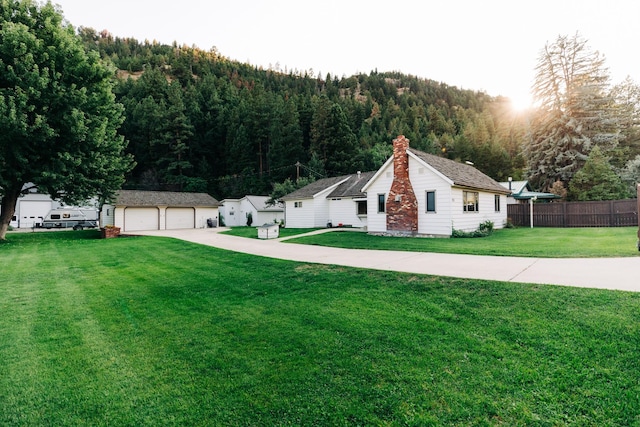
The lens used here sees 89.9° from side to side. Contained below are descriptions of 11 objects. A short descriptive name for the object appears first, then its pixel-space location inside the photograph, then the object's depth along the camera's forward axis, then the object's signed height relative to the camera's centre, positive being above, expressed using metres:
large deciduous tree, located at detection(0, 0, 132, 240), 17.16 +6.51
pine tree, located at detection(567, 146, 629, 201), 24.83 +2.50
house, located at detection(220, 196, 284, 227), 35.72 +0.88
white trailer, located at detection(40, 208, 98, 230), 35.47 +0.28
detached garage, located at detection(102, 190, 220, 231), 30.12 +0.93
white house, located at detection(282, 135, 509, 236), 16.48 +1.07
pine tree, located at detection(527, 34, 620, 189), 28.95 +9.27
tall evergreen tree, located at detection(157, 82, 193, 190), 49.31 +12.05
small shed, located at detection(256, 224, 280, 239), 18.16 -0.74
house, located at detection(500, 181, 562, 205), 24.52 +1.61
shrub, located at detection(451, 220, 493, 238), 16.08 -0.88
